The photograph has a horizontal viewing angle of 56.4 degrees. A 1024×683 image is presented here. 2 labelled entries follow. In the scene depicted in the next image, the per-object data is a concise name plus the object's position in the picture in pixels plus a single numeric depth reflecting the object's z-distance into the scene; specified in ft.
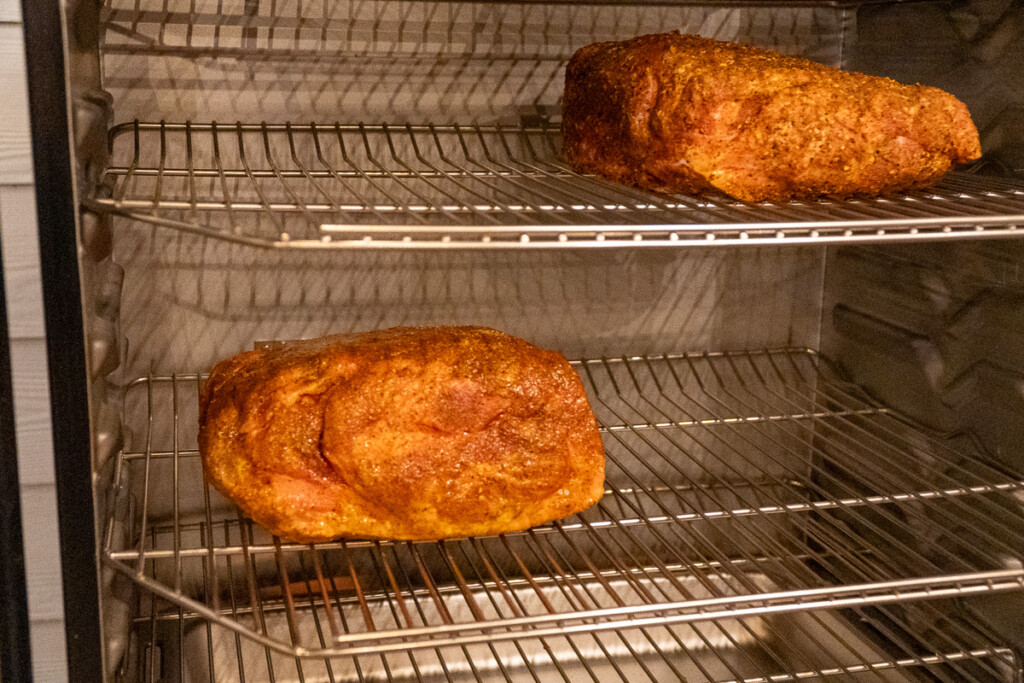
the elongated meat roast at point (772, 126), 3.71
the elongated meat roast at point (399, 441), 3.61
